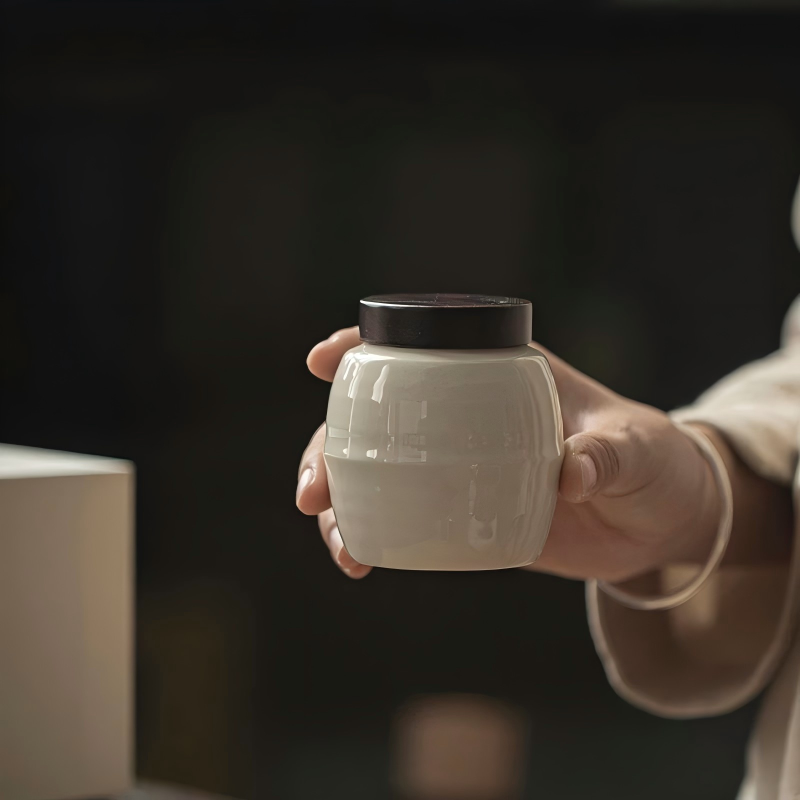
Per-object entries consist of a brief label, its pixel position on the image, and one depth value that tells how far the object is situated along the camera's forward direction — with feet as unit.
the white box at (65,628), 3.58
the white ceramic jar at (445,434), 2.71
